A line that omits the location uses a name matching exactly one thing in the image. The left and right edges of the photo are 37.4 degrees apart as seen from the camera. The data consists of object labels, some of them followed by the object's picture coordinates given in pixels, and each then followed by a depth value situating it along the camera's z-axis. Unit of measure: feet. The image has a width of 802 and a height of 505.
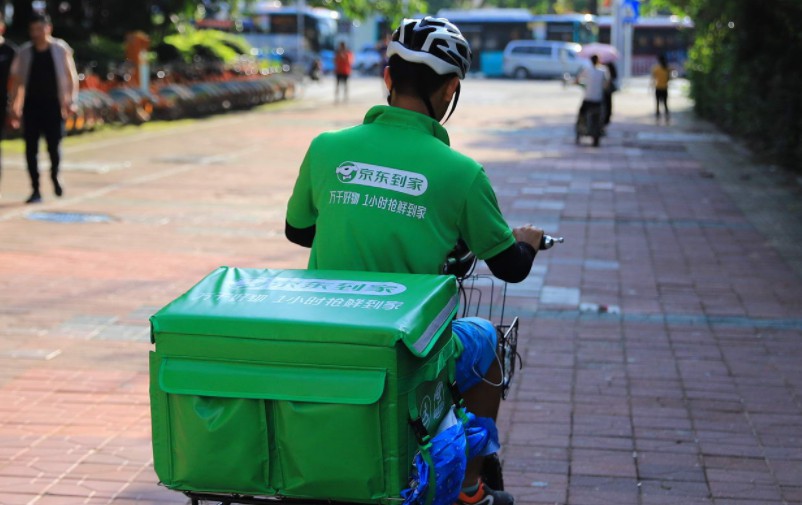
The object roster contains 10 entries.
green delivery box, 8.18
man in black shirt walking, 38.86
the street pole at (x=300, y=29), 168.88
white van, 172.04
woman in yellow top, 85.76
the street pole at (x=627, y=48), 159.74
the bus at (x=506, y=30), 186.39
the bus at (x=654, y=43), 193.67
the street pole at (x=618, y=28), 148.77
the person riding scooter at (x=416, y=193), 10.05
